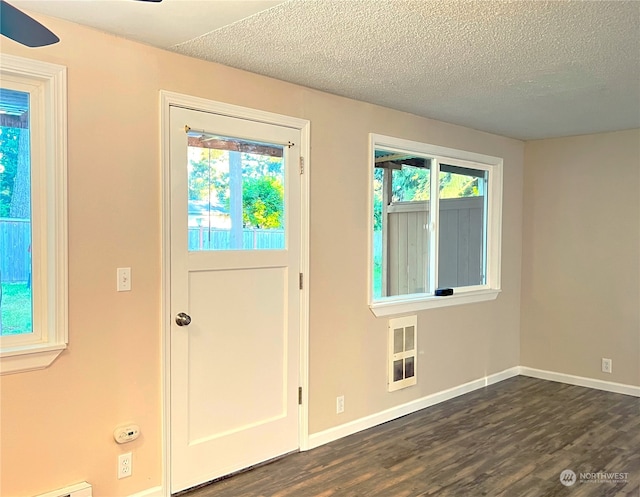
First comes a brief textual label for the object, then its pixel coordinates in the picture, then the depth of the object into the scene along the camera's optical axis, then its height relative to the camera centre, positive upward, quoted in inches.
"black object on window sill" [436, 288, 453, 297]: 166.0 -16.1
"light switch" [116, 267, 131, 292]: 95.6 -7.2
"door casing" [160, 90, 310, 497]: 101.0 +6.3
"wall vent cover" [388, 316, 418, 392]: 149.9 -32.9
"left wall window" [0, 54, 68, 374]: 86.3 +4.2
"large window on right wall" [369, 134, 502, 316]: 152.2 +5.6
